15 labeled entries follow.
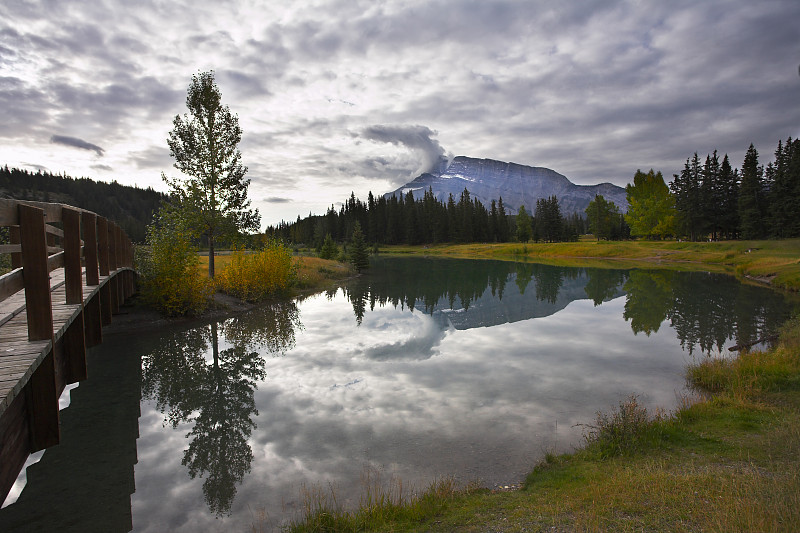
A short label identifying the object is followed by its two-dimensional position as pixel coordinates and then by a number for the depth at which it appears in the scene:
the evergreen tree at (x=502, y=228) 138.38
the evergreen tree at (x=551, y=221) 118.62
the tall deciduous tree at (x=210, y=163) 30.50
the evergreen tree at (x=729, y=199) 77.69
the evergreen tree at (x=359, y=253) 60.34
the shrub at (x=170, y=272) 22.33
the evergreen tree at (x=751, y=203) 69.69
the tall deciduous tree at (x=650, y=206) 85.56
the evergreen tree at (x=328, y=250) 66.56
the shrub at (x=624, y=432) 8.20
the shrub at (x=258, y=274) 29.94
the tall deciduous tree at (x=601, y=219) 108.06
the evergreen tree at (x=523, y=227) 121.56
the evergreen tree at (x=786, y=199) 62.41
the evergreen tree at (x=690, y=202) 79.12
